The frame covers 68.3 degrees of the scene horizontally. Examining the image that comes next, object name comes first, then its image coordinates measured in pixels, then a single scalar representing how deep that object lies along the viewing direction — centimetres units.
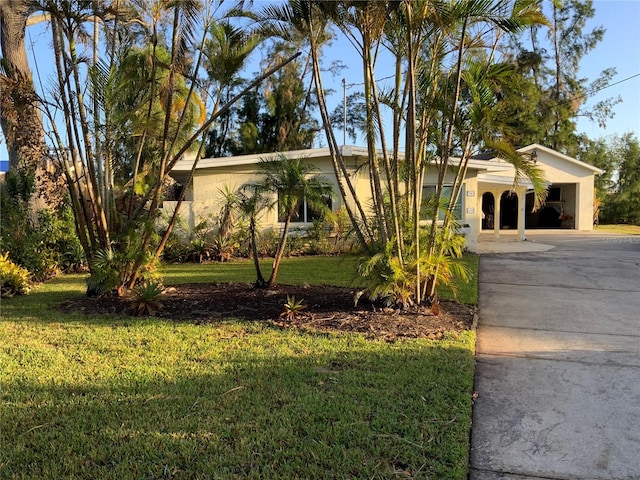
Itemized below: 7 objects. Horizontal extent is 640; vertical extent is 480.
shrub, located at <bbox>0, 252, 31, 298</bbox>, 816
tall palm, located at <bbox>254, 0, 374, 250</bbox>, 633
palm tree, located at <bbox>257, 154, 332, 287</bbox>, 779
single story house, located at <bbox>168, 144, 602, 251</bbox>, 1424
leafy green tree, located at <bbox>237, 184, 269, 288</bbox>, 804
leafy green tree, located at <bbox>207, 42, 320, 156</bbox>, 2794
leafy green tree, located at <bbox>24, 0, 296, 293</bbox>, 700
